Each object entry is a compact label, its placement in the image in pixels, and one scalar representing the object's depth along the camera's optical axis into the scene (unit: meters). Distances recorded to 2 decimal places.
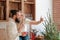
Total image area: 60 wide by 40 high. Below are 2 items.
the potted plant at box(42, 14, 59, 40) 1.57
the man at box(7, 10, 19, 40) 1.98
